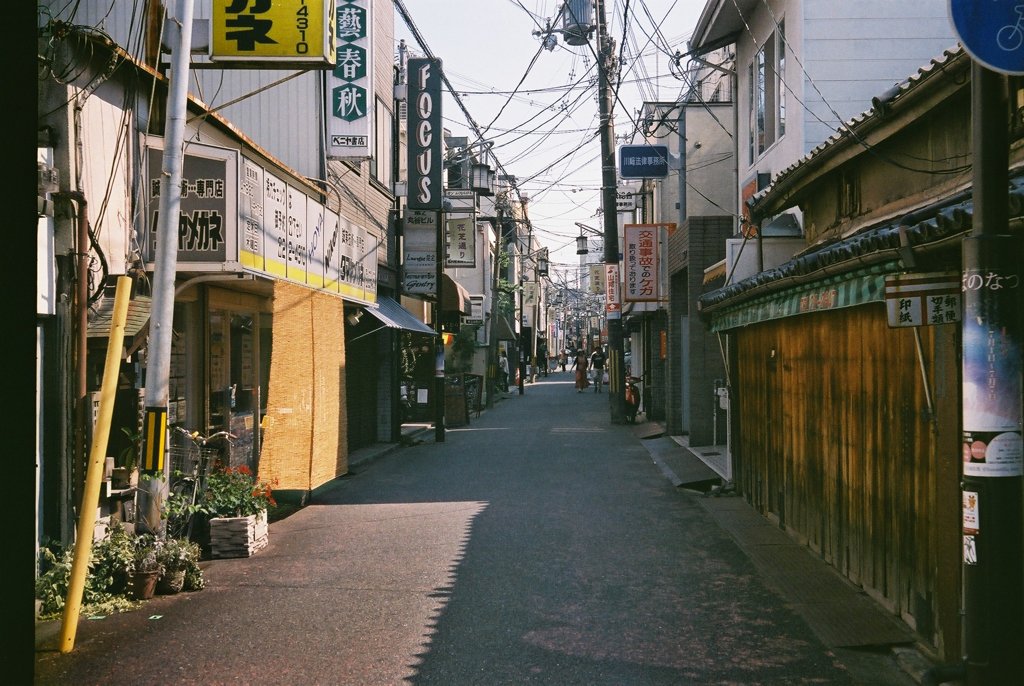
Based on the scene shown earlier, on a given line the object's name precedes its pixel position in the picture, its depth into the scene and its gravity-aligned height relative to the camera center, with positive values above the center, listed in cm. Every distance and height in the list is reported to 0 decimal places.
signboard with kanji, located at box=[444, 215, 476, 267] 2906 +403
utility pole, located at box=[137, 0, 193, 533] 805 +124
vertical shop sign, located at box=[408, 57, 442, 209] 2134 +567
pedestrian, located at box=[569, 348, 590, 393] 5028 -72
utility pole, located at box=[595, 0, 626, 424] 2708 +471
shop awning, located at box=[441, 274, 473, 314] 2709 +196
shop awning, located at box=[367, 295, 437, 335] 1839 +102
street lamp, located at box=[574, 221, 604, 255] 5720 +799
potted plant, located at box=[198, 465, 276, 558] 962 -173
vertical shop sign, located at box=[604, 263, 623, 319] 2905 +218
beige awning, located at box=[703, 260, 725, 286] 1678 +174
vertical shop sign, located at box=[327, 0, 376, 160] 1612 +504
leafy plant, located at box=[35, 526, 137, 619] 707 -185
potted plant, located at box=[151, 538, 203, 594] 803 -192
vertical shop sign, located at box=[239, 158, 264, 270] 994 +169
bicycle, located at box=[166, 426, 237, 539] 929 -134
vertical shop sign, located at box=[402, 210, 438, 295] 2323 +291
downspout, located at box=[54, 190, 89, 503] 769 +40
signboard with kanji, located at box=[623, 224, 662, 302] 2438 +274
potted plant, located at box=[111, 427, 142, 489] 897 -109
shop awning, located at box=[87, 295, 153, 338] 827 +43
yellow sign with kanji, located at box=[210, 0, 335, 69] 991 +379
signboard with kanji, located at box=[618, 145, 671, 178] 2519 +571
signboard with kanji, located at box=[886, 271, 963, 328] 541 +36
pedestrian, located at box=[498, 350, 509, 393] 5019 -76
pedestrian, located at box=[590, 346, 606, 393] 4903 -54
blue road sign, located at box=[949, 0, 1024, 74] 482 +183
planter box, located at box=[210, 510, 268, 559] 960 -196
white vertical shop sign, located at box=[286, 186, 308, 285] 1180 +173
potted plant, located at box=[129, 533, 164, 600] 782 -191
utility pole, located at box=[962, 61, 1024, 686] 484 -34
